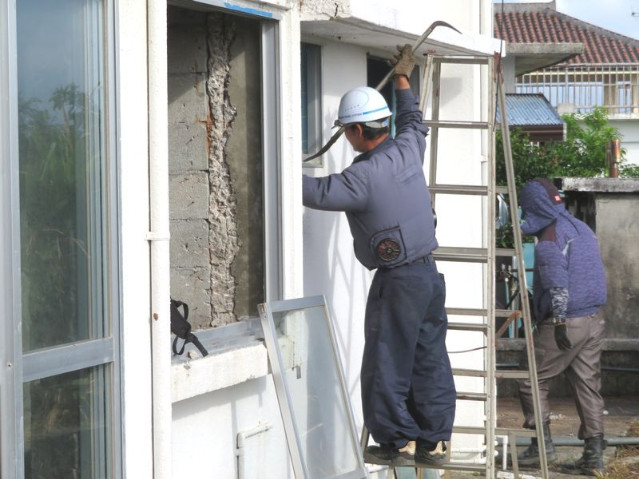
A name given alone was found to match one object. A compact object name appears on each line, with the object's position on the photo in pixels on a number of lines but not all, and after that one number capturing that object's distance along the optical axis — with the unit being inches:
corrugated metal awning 1524.7
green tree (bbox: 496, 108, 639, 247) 1135.9
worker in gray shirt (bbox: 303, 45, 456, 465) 329.2
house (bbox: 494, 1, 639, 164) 2432.0
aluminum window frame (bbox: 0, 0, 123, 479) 206.5
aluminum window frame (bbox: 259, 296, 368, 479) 293.6
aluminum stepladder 388.8
